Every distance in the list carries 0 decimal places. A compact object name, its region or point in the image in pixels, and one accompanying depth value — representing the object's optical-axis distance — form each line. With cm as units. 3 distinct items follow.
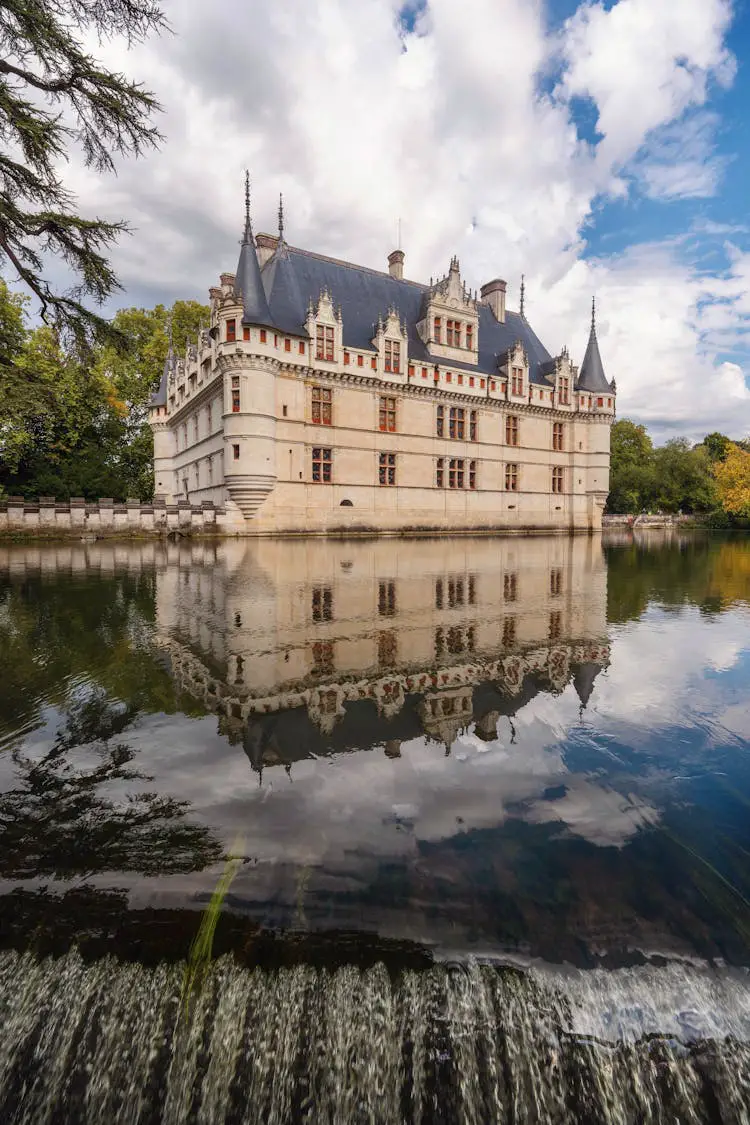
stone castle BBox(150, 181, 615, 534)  2614
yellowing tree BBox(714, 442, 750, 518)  5266
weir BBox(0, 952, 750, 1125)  185
